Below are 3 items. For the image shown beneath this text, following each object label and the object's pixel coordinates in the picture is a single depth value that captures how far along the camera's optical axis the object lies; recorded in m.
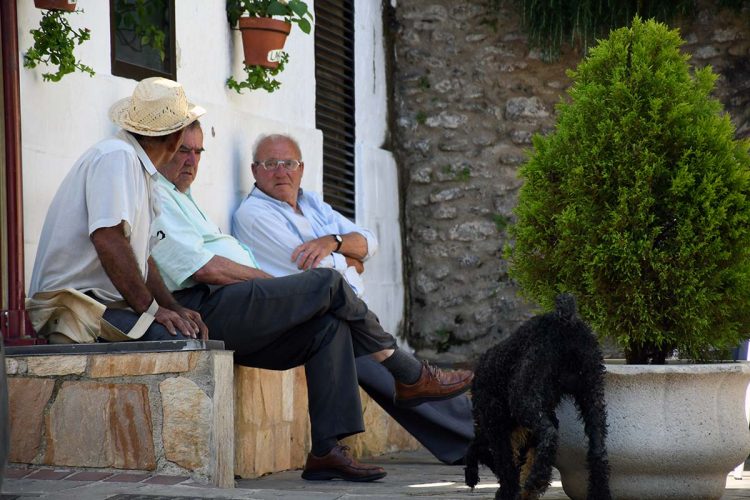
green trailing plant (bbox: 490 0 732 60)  13.76
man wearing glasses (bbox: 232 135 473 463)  10.22
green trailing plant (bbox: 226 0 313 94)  10.91
